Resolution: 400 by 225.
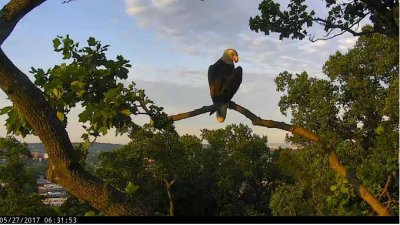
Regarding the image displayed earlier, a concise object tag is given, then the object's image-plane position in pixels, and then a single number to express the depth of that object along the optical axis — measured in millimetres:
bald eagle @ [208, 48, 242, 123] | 4828
